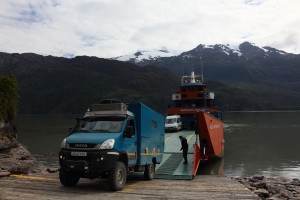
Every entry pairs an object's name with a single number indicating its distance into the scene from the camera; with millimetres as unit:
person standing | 21250
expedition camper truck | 12742
